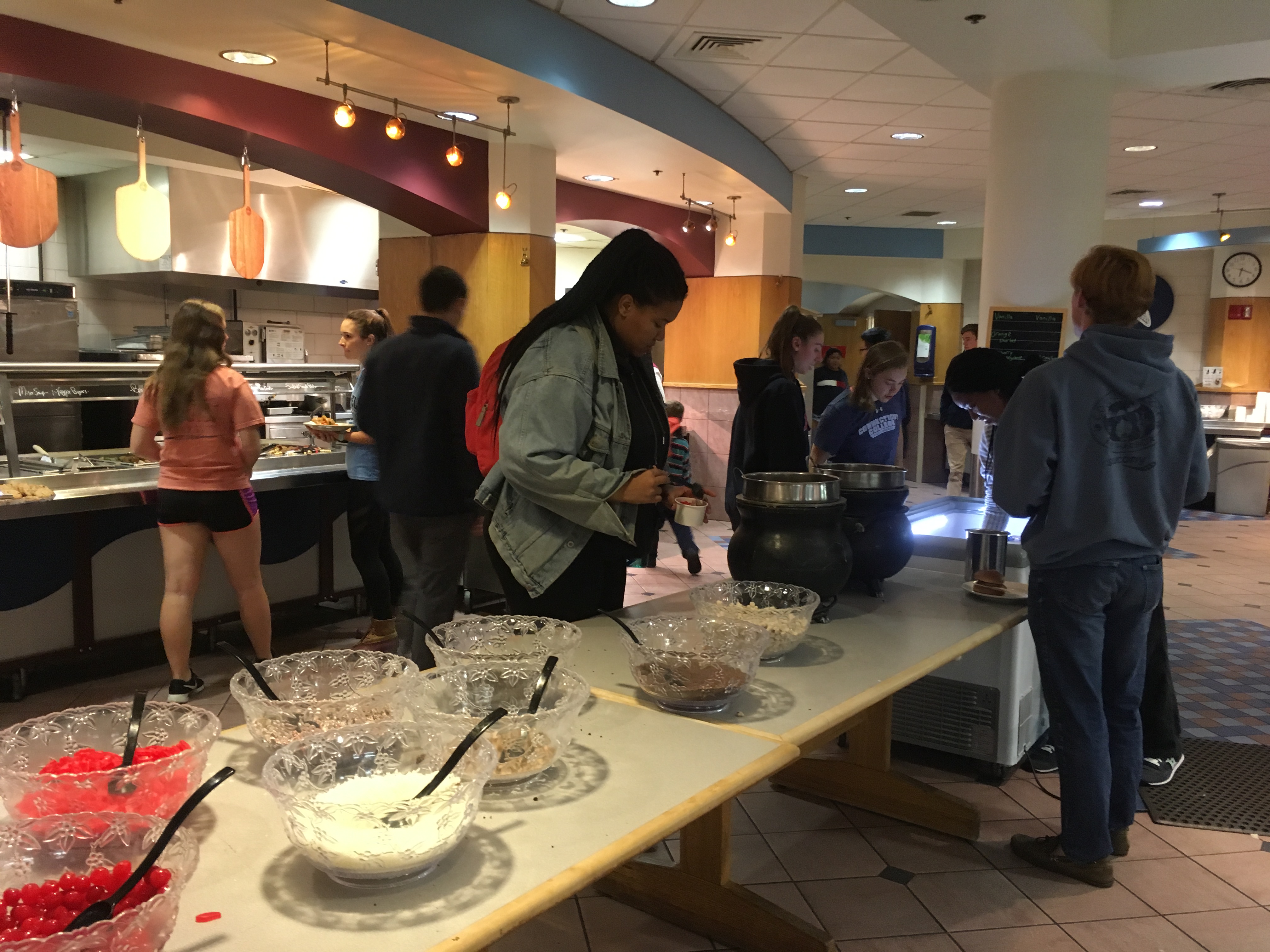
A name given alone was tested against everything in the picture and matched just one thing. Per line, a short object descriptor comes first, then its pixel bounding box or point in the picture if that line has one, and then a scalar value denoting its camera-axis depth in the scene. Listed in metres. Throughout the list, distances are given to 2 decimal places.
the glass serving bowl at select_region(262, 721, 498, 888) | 1.08
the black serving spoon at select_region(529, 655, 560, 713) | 1.41
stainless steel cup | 2.80
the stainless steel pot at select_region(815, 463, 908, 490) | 2.54
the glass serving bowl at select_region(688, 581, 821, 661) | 1.98
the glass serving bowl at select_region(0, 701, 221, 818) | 1.16
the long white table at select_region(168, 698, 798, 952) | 1.02
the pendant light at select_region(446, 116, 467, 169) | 5.27
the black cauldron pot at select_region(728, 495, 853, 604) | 2.21
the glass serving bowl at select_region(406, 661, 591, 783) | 1.36
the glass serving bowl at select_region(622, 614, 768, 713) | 1.67
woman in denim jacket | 2.03
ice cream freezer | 3.13
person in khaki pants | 8.97
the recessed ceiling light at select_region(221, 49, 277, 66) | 4.64
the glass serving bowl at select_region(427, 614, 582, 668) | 1.69
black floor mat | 3.07
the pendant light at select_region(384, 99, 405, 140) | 4.77
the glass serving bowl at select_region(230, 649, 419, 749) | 1.39
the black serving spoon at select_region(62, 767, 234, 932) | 0.88
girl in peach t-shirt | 3.56
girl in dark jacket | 3.69
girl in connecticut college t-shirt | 3.92
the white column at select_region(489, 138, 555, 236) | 6.51
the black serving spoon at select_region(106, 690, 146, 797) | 1.18
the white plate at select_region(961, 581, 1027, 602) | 2.62
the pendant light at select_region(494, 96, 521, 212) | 5.82
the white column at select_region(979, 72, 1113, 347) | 4.46
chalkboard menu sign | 4.54
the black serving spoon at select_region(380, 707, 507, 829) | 1.10
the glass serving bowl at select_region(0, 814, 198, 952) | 1.02
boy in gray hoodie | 2.36
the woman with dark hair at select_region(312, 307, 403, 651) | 4.45
